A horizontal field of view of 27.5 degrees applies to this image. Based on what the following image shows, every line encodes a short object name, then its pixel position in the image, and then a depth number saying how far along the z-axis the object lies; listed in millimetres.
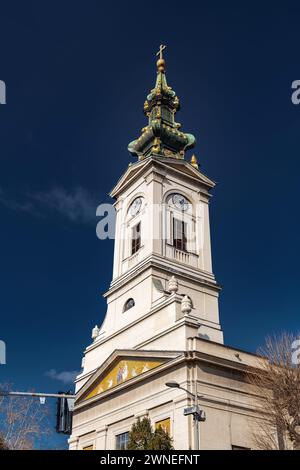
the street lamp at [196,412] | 26047
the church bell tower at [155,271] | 36625
